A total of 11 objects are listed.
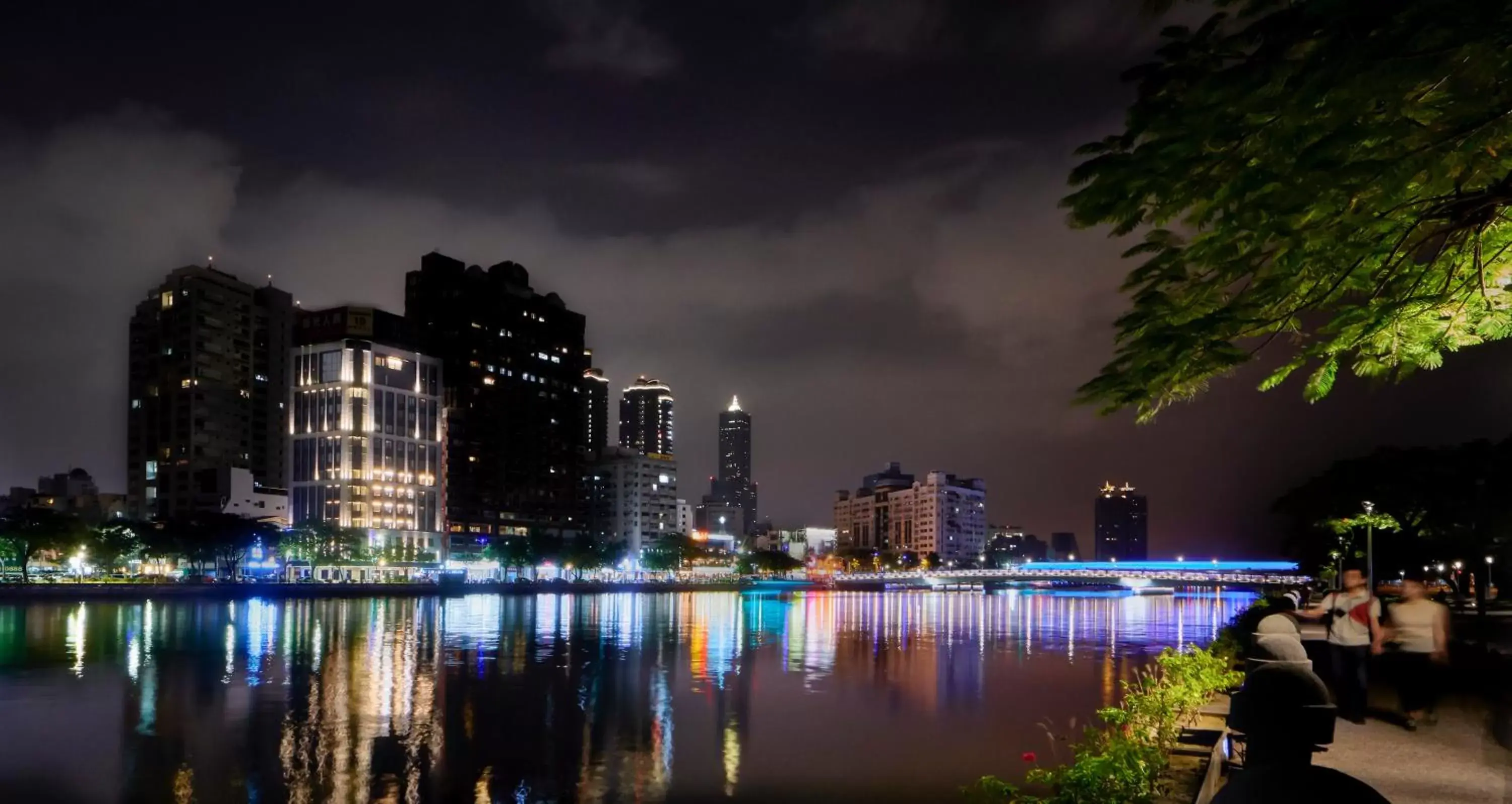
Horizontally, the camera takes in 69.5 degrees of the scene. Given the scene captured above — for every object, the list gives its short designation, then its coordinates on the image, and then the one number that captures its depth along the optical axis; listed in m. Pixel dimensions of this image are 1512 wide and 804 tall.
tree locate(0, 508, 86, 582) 120.06
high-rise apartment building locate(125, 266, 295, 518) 180.62
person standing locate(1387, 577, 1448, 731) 15.45
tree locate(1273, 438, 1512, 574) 49.97
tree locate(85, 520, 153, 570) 129.75
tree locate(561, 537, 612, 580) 190.75
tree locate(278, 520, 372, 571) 156.00
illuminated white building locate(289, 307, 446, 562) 190.38
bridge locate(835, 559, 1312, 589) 165.88
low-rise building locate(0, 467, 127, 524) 168.75
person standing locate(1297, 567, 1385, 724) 16.31
